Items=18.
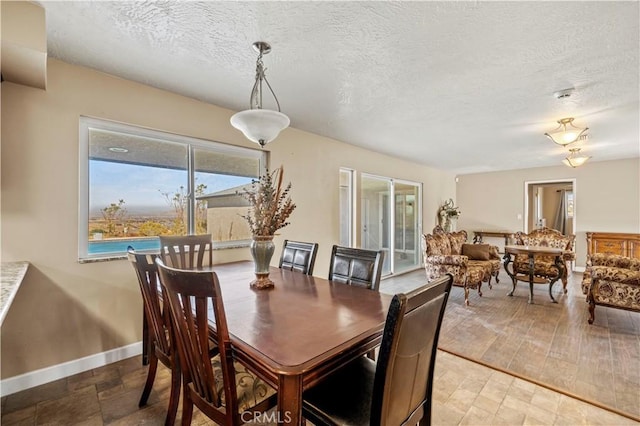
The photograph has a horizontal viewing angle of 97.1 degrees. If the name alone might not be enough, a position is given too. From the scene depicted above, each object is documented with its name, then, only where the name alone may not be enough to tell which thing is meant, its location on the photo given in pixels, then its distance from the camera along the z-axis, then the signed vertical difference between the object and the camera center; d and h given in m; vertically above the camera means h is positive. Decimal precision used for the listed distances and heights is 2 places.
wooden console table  6.97 -0.50
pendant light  1.79 +0.60
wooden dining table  0.98 -0.52
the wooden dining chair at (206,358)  1.12 -0.63
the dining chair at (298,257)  2.45 -0.39
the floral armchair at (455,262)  3.93 -0.72
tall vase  1.94 -0.30
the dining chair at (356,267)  2.03 -0.40
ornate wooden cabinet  5.46 -0.56
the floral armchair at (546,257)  4.35 -0.64
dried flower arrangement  1.87 +0.03
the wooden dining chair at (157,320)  1.59 -0.65
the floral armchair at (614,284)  2.98 -0.75
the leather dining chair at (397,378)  0.98 -0.68
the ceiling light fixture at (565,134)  3.16 +0.91
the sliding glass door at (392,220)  5.35 -0.11
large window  2.39 +0.24
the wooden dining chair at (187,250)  2.46 -0.34
